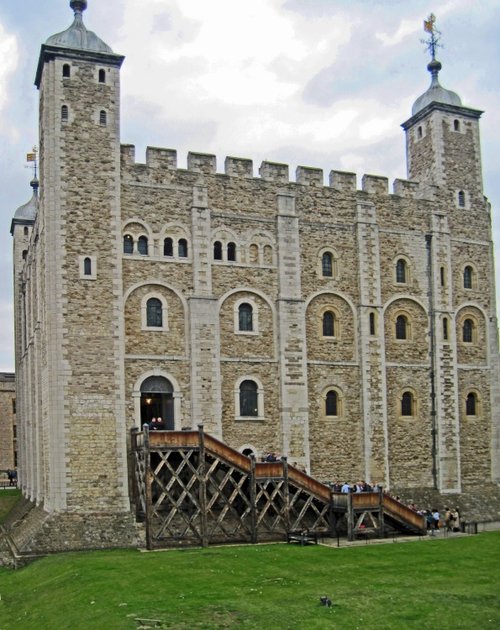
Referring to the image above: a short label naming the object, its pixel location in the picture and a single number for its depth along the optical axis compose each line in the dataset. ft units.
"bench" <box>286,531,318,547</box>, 91.85
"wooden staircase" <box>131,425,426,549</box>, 93.09
